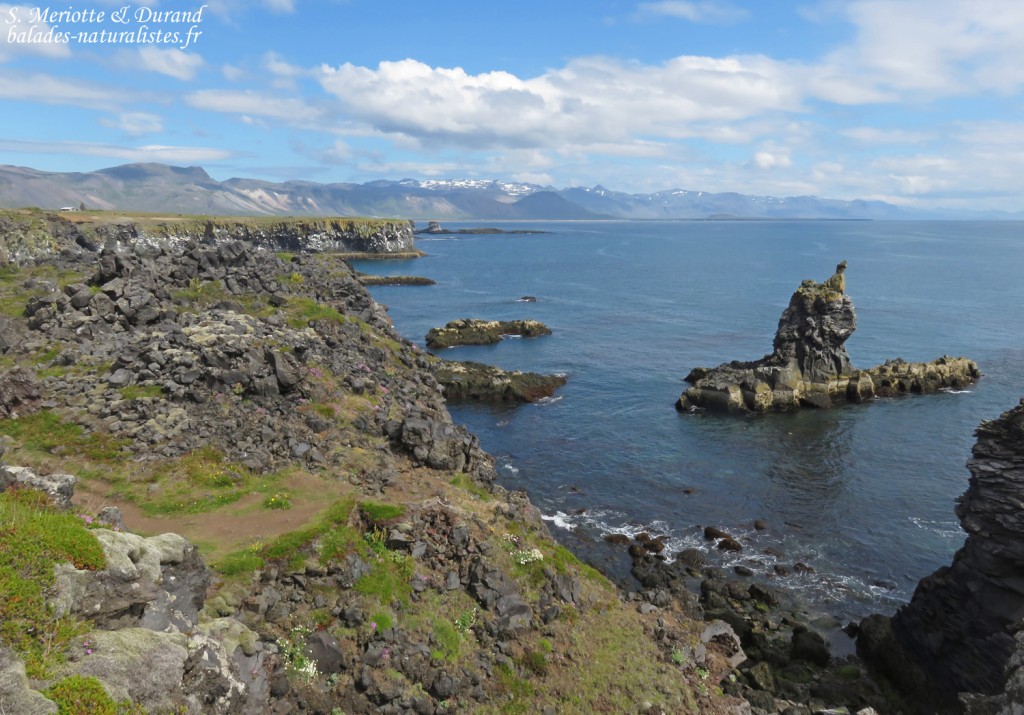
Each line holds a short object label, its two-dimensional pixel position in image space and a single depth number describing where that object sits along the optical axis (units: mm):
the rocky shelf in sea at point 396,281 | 172250
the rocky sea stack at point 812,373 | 73312
